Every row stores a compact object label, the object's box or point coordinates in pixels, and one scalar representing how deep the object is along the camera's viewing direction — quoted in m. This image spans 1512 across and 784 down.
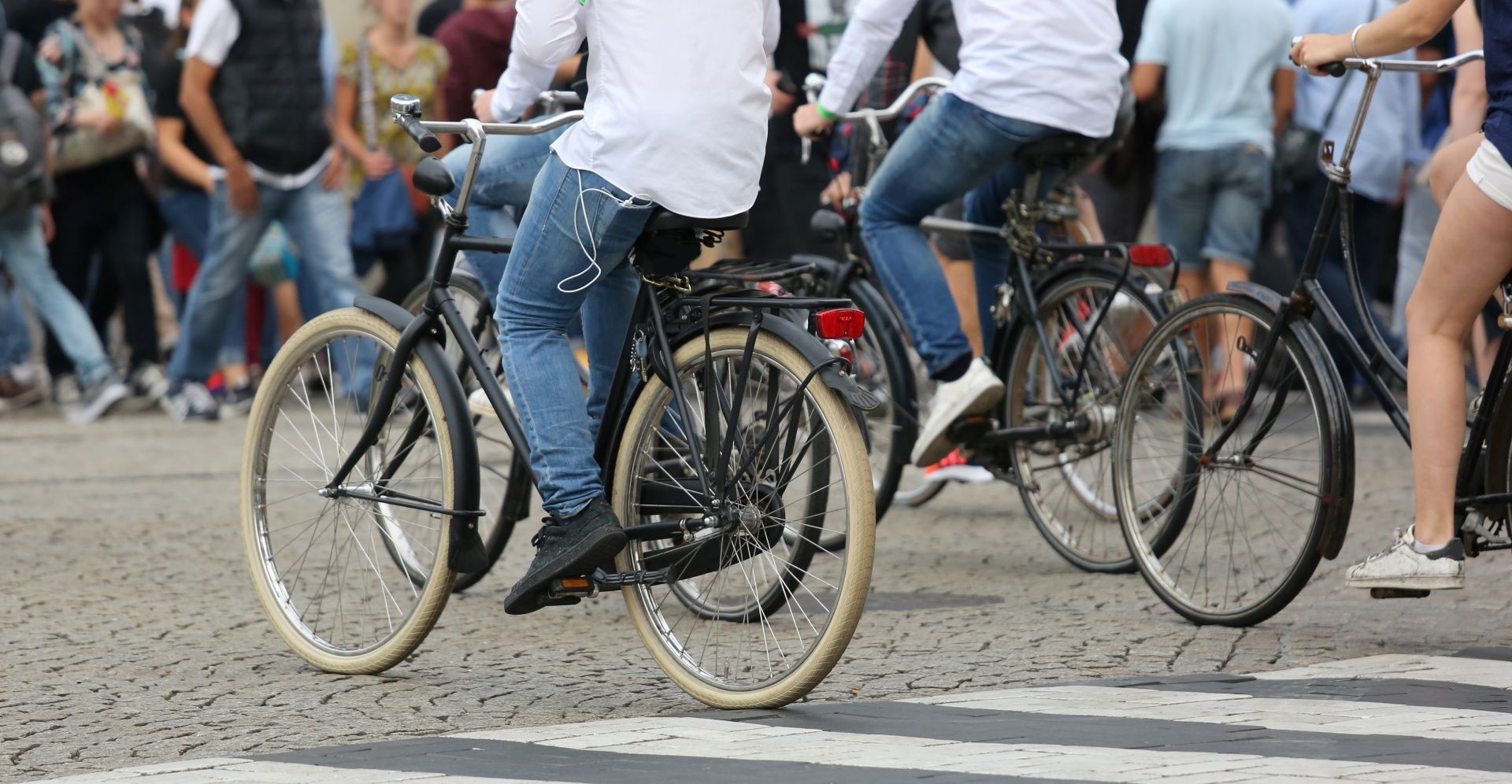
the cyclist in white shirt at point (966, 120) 12.14
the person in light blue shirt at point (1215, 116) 19.45
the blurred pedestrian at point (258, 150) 21.14
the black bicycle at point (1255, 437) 9.81
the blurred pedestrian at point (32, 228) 21.25
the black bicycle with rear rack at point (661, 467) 8.70
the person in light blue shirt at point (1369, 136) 21.16
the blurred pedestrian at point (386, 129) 23.39
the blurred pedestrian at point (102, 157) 22.81
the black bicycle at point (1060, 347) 12.41
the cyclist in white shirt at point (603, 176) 8.83
